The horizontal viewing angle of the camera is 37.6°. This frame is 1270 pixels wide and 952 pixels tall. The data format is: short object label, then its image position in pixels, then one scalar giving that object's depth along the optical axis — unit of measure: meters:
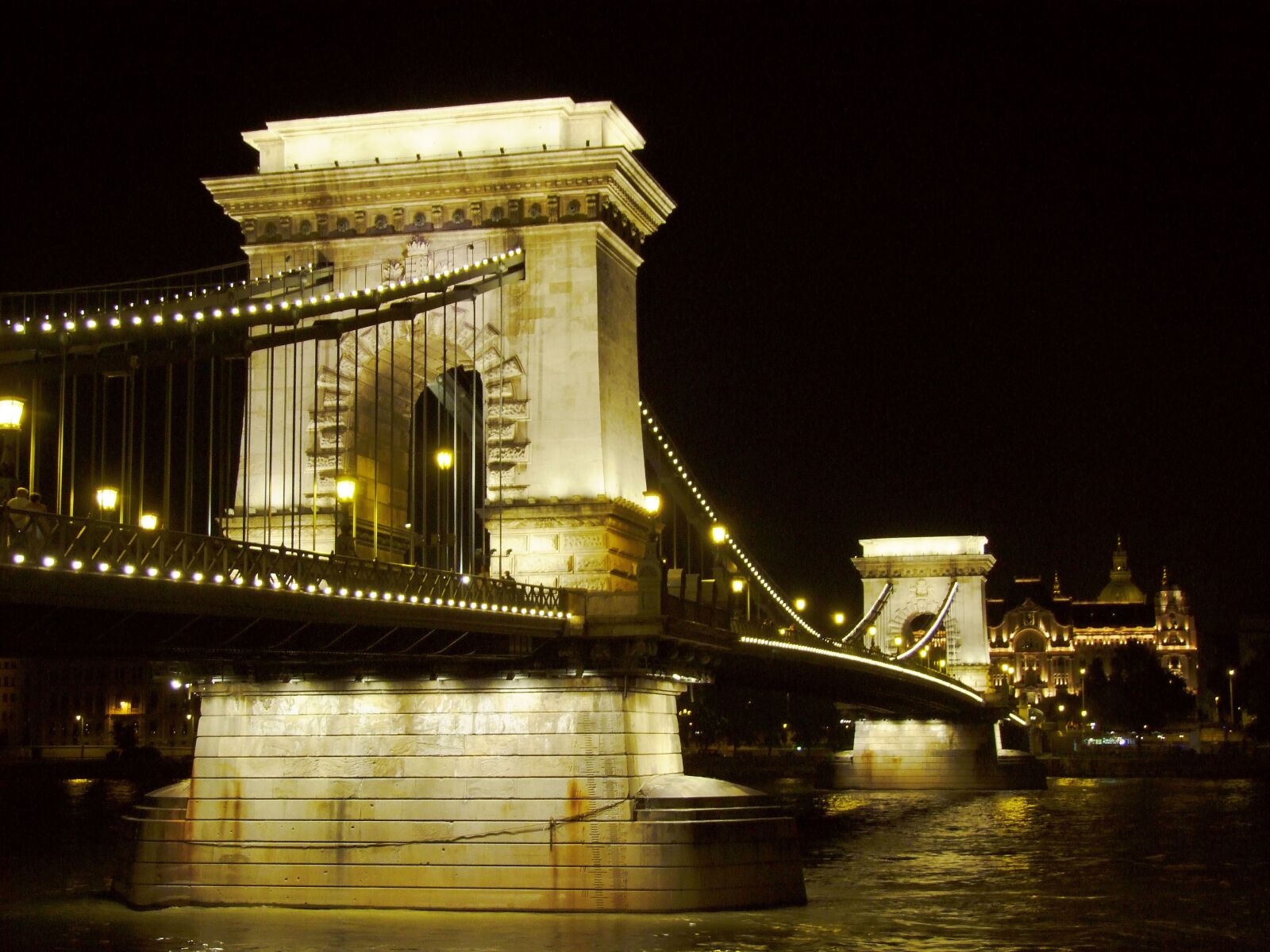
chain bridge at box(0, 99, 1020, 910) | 27.94
